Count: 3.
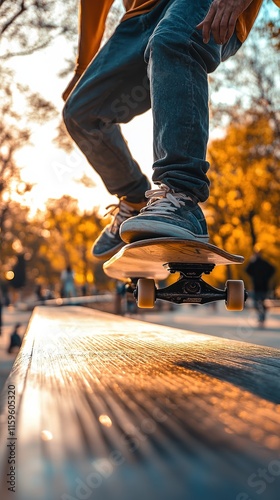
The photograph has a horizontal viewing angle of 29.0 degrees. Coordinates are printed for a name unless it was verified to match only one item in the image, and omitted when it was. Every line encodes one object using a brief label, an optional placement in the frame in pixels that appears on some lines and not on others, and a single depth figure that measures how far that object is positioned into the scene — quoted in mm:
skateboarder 1674
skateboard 1614
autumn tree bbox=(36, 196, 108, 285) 27903
